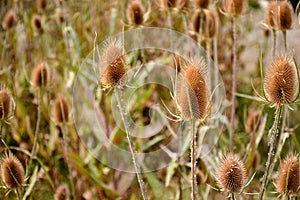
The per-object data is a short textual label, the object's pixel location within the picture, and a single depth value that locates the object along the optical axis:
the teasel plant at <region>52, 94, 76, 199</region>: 1.49
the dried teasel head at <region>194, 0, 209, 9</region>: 1.52
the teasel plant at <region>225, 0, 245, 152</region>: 1.44
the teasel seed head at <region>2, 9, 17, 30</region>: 1.96
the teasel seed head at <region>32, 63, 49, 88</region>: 1.51
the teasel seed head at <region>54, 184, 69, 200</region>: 1.43
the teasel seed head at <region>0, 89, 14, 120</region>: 1.16
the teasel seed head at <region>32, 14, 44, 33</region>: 2.20
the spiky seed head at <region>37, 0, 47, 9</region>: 2.27
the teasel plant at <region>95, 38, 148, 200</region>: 1.05
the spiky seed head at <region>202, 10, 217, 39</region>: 1.57
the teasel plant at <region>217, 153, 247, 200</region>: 1.00
